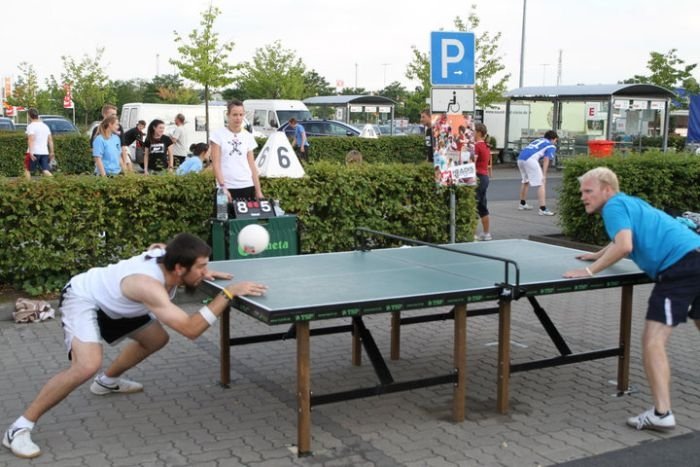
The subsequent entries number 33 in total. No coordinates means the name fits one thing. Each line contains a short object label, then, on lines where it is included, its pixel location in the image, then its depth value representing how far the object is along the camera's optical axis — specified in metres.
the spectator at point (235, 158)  8.88
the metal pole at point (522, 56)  42.26
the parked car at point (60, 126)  28.66
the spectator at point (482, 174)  12.72
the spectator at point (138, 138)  17.77
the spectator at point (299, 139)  22.83
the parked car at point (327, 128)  28.88
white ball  6.07
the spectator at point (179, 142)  20.75
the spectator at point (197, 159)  11.21
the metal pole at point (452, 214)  10.23
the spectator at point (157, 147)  16.00
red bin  21.50
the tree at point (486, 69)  32.53
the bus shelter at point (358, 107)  34.31
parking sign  9.53
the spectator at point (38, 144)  17.86
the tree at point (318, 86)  58.41
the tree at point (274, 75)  48.47
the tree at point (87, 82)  41.12
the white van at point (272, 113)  31.27
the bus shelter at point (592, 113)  26.09
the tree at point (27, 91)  46.47
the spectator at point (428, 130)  14.22
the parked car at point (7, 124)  30.15
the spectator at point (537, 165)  16.19
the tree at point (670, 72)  36.19
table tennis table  4.67
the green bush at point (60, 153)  23.33
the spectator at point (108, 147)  12.01
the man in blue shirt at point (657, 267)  5.11
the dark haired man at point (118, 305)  4.64
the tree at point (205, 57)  29.61
